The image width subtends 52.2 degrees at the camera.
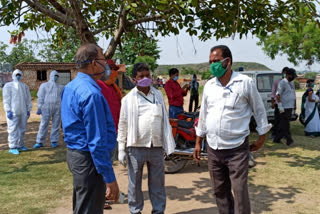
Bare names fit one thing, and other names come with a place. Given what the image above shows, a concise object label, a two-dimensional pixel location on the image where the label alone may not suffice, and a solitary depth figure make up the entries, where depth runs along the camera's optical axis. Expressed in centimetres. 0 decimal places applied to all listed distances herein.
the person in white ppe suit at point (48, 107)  827
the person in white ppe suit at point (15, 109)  755
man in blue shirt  235
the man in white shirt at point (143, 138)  364
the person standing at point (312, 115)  924
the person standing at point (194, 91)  1507
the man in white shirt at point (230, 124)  315
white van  934
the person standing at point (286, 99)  779
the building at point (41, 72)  2844
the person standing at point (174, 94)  802
